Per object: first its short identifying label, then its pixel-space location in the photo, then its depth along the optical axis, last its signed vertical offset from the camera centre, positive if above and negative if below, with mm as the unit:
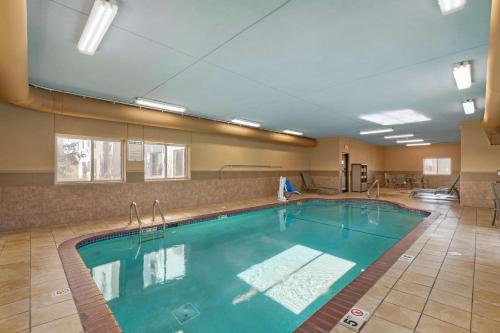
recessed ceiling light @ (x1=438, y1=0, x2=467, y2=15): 2037 +1477
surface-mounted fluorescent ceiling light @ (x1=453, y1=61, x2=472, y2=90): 3341 +1448
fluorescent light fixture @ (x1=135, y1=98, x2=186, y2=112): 5220 +1492
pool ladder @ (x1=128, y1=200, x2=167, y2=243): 4638 -1372
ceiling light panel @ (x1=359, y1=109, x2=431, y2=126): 6402 +1519
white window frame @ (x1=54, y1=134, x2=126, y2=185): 5023 +131
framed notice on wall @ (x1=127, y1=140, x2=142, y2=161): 6031 +438
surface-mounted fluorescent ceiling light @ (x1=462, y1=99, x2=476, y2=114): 5215 +1483
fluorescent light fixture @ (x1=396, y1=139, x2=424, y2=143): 12528 +1456
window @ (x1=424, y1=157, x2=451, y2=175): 13786 +111
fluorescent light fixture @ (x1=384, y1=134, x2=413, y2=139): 10477 +1480
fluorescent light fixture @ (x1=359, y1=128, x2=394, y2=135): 8828 +1473
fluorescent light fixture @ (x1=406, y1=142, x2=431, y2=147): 13875 +1439
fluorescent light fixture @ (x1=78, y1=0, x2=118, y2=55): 2092 +1462
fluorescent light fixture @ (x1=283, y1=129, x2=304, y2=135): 9451 +1517
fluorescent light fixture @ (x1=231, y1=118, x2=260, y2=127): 7332 +1501
